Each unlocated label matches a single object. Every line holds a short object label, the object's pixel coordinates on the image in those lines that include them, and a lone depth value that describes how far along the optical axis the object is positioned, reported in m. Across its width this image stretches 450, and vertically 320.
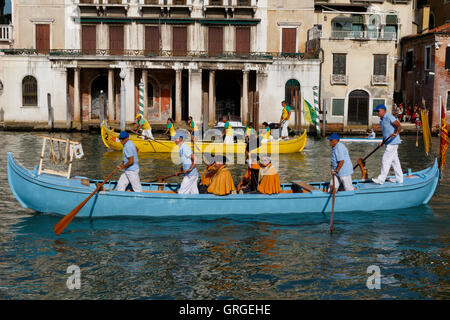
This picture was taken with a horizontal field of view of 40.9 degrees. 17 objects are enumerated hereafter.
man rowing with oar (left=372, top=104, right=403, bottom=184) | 15.53
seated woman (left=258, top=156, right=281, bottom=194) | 15.11
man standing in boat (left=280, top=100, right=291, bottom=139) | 29.84
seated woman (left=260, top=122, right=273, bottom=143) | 29.40
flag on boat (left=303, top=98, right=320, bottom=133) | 37.53
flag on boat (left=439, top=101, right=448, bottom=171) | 20.09
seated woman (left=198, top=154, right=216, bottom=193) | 15.64
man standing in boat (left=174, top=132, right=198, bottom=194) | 14.92
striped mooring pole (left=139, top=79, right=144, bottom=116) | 39.28
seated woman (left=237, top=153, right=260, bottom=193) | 15.66
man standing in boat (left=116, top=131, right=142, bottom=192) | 14.69
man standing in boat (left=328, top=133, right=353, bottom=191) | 14.93
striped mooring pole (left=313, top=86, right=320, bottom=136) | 40.56
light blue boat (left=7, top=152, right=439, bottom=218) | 14.86
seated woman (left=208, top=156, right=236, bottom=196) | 15.03
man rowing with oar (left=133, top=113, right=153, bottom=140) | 29.49
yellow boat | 28.70
